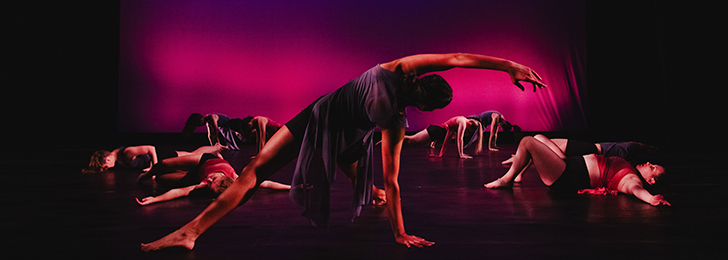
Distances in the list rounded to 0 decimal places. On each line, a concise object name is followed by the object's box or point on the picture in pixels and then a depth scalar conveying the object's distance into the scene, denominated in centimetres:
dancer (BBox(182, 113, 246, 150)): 668
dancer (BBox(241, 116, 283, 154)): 623
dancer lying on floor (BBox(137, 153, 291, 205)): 286
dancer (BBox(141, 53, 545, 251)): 180
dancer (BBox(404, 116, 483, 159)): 579
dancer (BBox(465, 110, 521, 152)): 678
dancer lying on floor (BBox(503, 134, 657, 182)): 351
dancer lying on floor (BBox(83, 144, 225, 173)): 416
